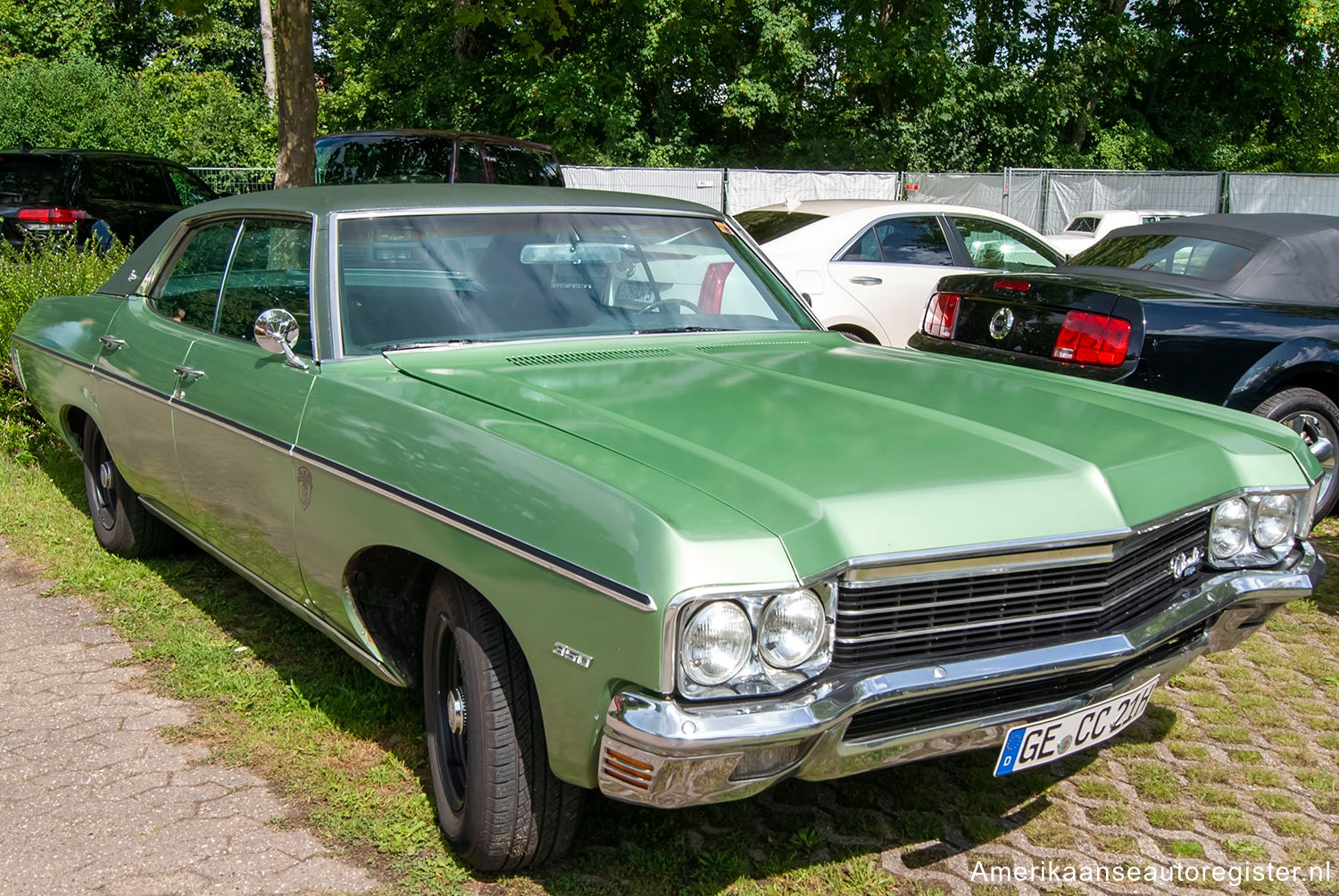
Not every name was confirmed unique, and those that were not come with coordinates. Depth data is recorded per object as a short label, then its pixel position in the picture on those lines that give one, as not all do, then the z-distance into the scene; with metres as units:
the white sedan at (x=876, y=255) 8.64
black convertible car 5.55
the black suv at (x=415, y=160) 11.34
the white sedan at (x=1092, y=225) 15.29
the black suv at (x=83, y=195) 12.02
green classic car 2.42
